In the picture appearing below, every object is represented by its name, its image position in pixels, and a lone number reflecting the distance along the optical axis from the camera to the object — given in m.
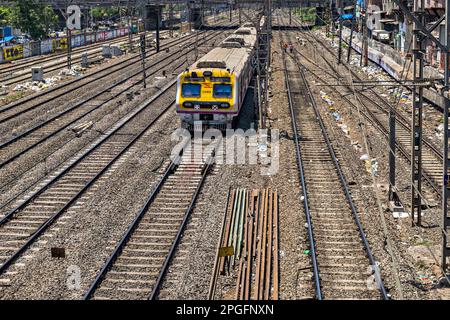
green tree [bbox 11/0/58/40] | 66.81
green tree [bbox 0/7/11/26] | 81.75
